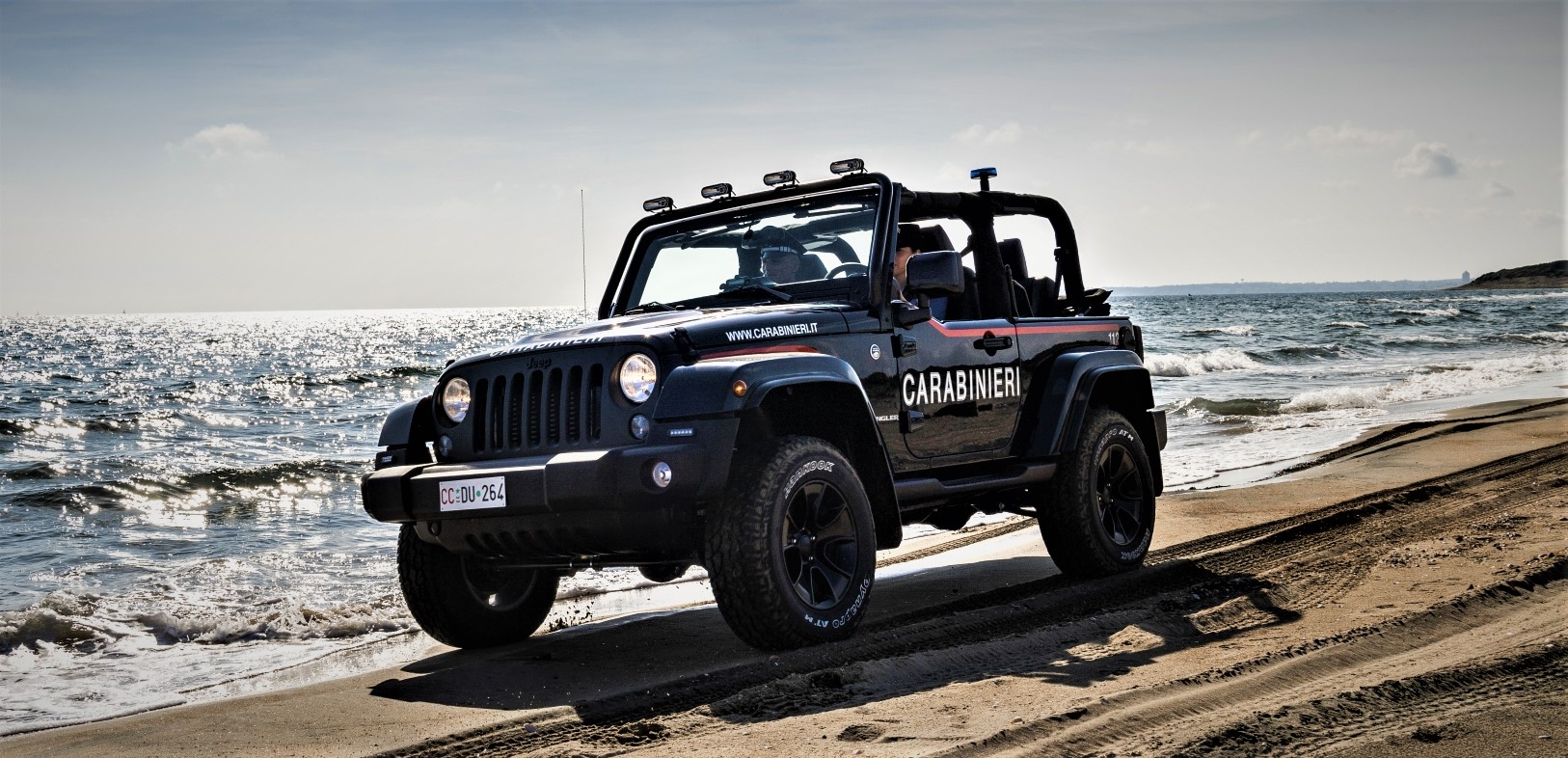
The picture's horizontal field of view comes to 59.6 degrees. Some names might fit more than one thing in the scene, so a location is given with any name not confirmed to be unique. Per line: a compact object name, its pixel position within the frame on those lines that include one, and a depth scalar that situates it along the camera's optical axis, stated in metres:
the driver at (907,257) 6.55
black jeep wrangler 4.95
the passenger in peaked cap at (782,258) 6.26
